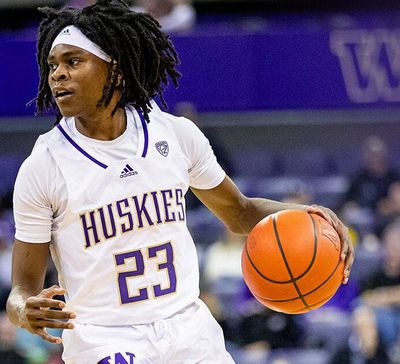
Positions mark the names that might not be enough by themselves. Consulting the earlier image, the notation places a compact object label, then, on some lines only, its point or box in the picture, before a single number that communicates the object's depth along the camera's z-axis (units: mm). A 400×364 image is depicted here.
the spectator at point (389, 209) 17844
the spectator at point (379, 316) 14469
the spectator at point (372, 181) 19047
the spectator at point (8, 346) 14836
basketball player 7246
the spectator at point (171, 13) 19031
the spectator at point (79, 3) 20016
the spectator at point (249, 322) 14977
